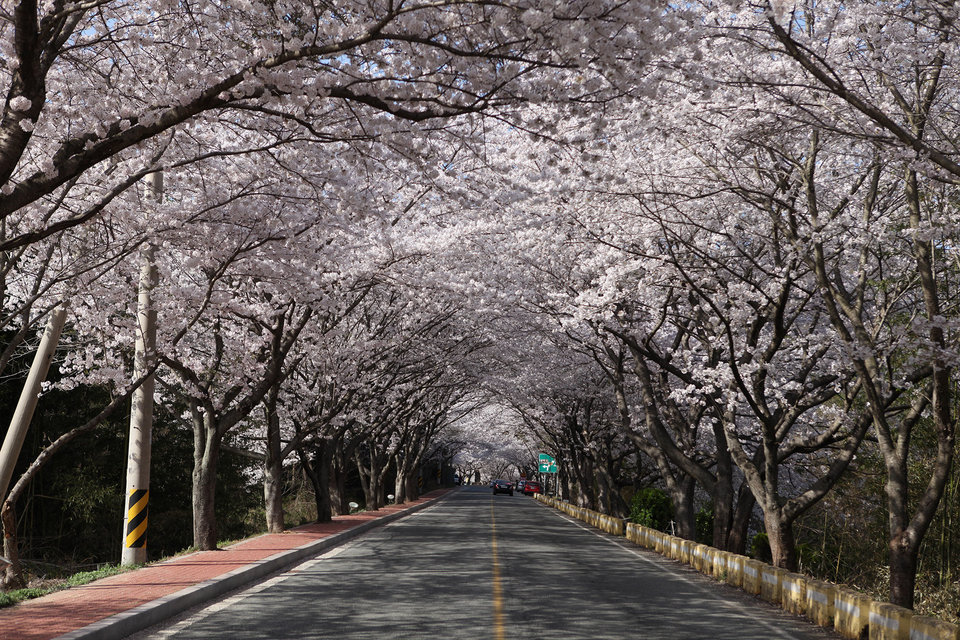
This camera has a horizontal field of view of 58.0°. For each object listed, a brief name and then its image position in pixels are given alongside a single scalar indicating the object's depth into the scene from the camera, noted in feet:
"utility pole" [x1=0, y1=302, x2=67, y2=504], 43.13
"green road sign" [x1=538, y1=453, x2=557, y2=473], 243.19
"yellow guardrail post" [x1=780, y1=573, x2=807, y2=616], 38.68
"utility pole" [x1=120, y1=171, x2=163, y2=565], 48.21
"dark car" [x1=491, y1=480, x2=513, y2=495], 283.18
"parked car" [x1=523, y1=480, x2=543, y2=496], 320.91
